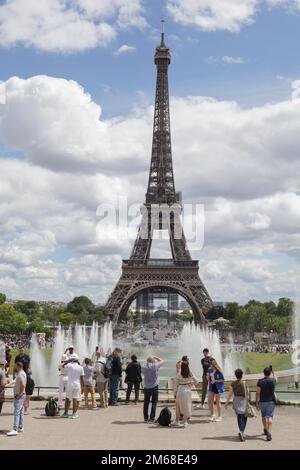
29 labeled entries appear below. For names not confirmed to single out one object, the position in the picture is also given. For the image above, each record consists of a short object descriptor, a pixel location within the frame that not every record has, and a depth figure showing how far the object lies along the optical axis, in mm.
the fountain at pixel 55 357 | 30734
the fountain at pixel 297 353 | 36606
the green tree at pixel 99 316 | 123256
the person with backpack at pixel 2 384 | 14203
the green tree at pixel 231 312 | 138500
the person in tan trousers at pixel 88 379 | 17359
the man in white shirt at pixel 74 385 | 15672
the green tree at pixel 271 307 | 136988
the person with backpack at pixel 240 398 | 13430
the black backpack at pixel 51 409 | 16031
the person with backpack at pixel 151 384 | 15469
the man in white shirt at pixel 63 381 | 16844
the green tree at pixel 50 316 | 143250
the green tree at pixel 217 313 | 126519
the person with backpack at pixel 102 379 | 17609
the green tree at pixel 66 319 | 131375
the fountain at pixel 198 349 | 40969
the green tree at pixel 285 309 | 131888
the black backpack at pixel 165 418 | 14695
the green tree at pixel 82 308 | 128575
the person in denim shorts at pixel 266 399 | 13367
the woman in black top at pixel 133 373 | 18203
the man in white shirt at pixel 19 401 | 13477
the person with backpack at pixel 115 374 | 17984
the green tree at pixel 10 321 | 98506
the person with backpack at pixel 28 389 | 16664
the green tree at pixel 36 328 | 98144
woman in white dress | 14742
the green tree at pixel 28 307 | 162950
